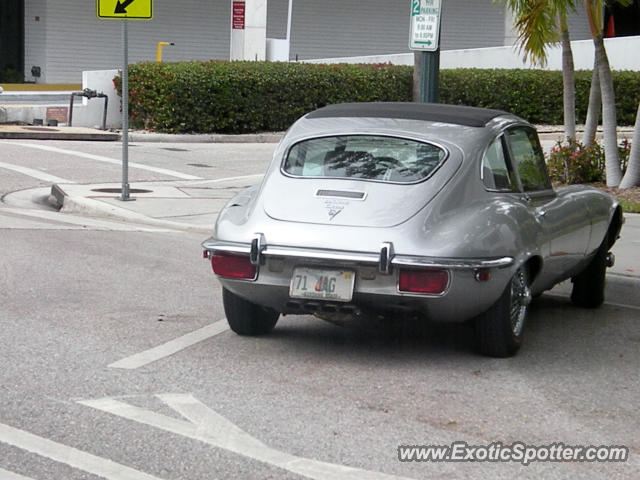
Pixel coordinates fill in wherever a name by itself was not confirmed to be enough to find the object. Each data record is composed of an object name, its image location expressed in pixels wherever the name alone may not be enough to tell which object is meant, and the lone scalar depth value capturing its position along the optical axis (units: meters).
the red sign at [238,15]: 32.19
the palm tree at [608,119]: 15.72
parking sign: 11.55
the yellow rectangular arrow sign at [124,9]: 13.31
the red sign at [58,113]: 23.97
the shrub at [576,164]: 16.27
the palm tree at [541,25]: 15.35
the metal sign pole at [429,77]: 11.65
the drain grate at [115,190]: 14.96
